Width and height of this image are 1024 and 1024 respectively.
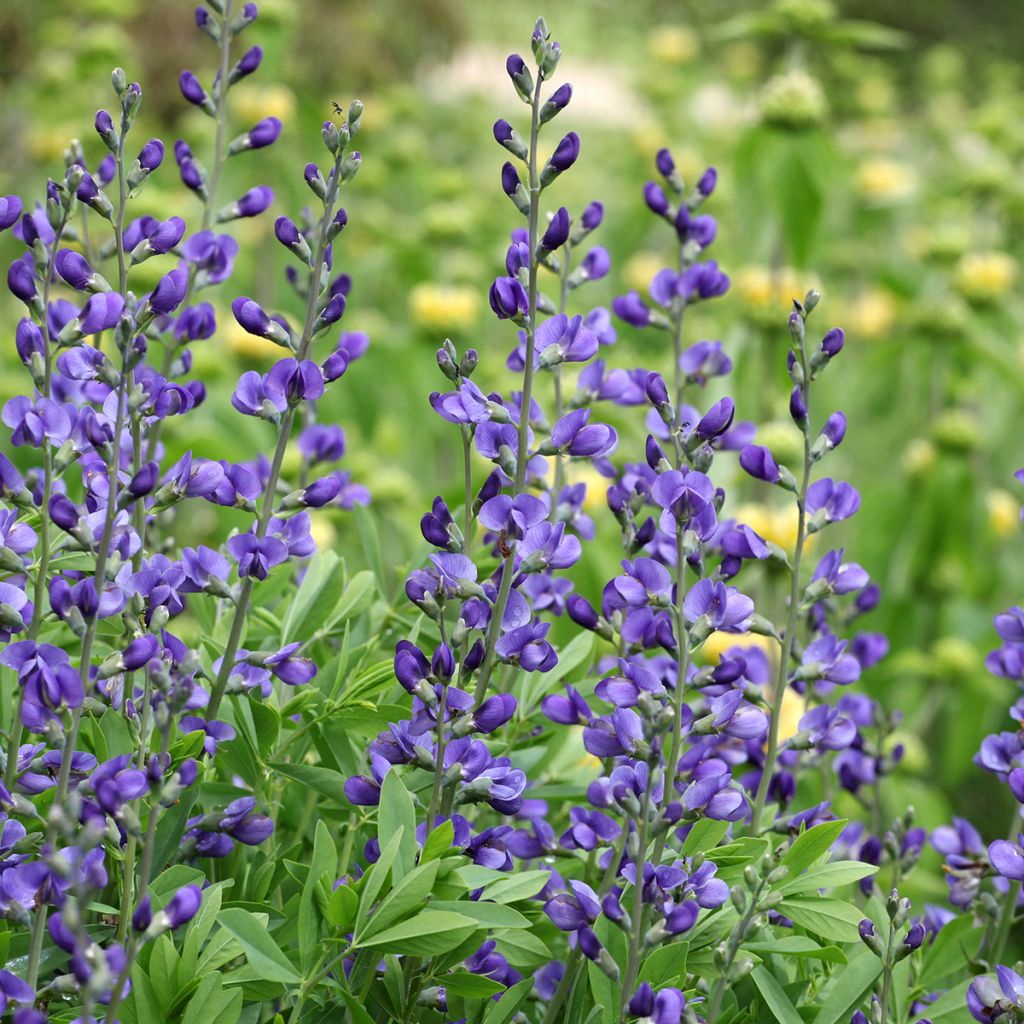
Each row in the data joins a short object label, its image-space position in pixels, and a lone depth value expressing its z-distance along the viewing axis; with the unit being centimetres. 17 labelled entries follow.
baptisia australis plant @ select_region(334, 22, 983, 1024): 194
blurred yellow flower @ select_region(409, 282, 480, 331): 668
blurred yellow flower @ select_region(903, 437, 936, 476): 614
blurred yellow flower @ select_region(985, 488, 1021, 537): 630
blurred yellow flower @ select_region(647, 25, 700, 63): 1120
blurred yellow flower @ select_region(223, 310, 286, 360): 623
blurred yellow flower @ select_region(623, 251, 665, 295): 827
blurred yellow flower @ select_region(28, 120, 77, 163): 752
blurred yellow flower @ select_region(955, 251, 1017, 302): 681
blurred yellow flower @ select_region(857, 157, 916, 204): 862
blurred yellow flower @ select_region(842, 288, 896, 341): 879
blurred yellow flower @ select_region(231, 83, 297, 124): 790
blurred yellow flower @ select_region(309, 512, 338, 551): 505
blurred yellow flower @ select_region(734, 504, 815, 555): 495
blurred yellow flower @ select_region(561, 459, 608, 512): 466
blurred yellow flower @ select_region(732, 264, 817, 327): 600
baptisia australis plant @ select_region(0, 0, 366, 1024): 183
